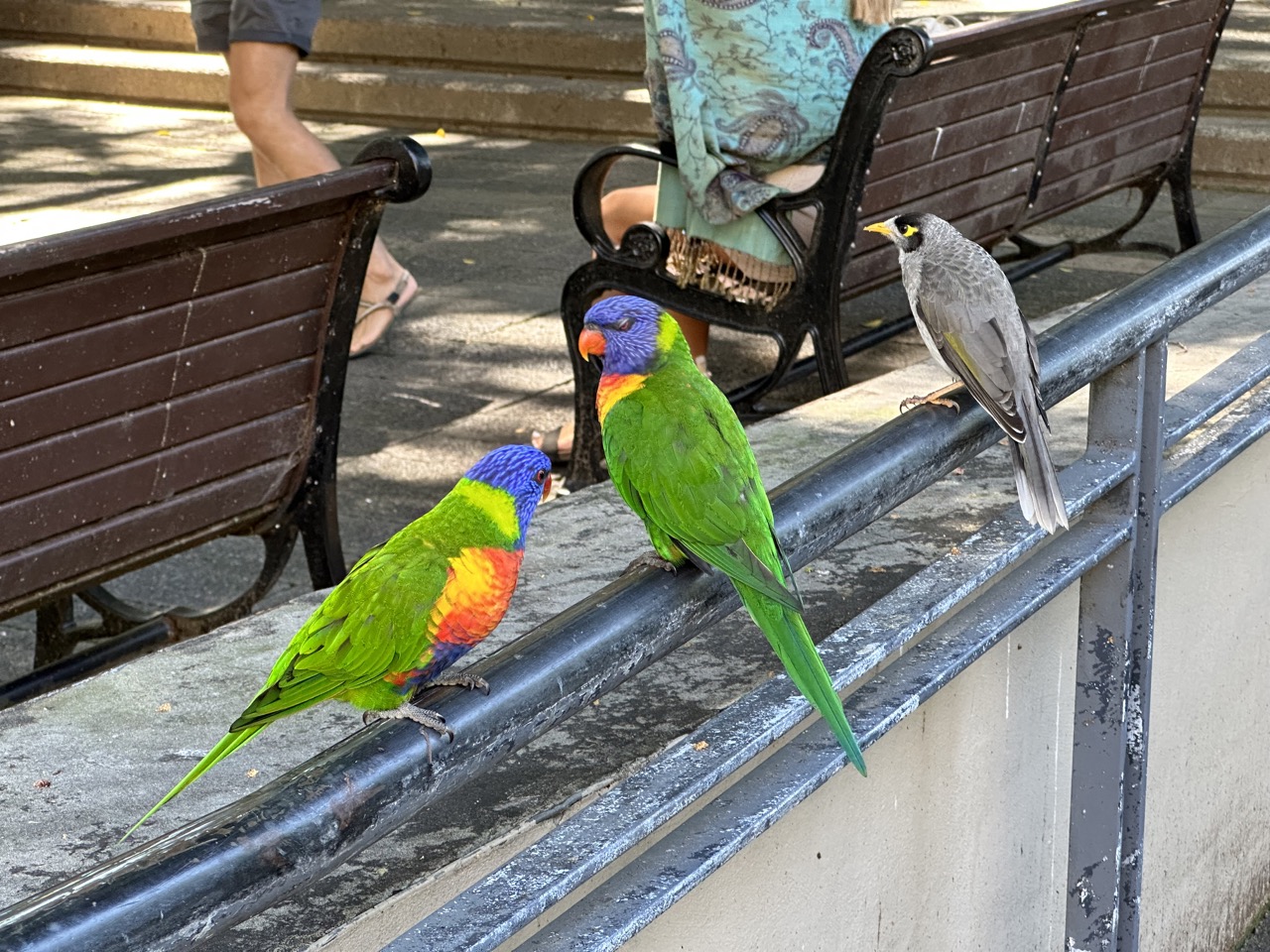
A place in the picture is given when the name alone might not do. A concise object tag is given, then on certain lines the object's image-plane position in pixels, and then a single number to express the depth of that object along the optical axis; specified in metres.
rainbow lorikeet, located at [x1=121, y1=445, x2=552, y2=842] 1.70
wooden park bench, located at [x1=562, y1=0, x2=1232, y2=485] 4.52
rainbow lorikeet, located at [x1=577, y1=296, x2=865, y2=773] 1.66
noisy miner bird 2.10
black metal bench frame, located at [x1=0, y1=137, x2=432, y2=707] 2.72
